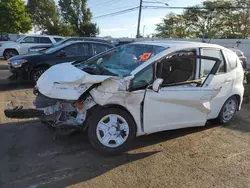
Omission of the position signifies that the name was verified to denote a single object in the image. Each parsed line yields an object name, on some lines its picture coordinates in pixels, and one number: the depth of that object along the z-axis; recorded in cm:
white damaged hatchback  274
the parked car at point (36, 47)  1112
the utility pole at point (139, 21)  2261
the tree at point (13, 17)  2501
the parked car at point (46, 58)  600
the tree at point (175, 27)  3803
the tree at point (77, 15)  4125
